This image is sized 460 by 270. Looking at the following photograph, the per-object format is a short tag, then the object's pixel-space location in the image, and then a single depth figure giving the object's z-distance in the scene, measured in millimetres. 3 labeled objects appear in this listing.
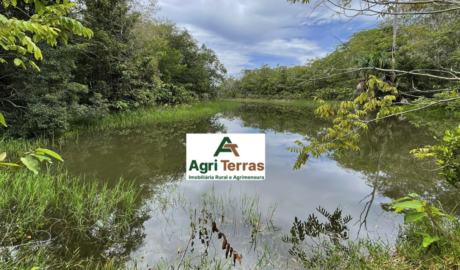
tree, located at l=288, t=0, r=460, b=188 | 1957
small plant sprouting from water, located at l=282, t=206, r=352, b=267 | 2004
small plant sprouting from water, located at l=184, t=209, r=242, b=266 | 2146
